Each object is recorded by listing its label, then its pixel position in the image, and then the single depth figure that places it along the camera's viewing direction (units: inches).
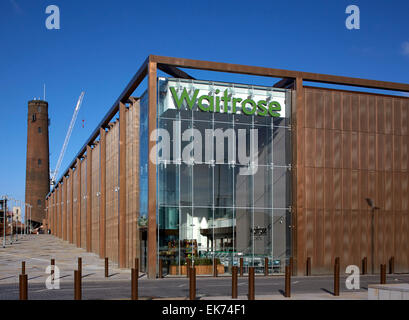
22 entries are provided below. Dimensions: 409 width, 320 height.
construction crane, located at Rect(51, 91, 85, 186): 7003.0
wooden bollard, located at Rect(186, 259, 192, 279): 1104.5
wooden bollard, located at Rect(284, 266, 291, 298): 699.4
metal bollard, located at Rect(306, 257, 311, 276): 1202.9
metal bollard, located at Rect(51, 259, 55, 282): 1058.7
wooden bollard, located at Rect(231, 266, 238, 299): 675.4
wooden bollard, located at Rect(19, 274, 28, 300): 573.1
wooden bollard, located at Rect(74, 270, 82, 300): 605.7
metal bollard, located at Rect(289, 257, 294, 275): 1152.3
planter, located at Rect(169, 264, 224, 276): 1149.1
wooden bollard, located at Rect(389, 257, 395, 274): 1305.4
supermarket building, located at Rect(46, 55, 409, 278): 1165.7
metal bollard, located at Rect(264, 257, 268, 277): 1156.6
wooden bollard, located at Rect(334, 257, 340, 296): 722.8
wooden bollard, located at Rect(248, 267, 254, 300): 635.5
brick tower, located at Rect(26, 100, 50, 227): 4168.3
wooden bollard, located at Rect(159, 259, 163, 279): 1074.3
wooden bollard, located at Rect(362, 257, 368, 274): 1265.7
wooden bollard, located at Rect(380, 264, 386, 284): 823.3
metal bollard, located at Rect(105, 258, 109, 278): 1086.4
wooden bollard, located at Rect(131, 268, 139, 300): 624.4
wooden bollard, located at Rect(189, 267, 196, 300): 624.1
